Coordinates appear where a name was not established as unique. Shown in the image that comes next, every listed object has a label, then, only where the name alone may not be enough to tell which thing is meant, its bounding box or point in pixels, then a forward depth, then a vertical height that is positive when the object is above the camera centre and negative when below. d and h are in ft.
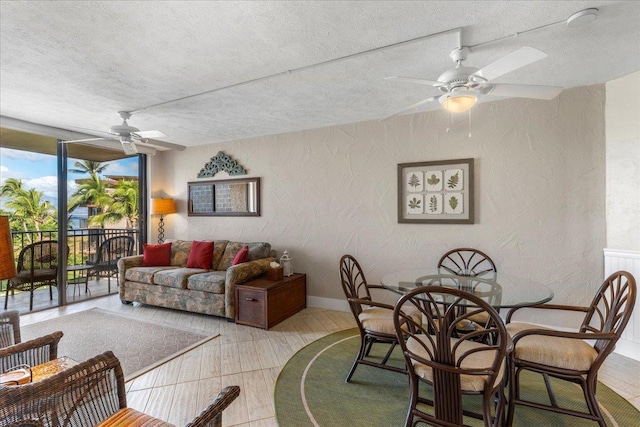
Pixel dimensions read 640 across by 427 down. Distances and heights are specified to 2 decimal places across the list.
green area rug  6.30 -4.47
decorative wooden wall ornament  15.75 +2.38
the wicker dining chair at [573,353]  5.41 -2.79
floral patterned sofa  12.07 -2.95
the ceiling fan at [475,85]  5.82 +2.75
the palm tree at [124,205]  17.43 +0.34
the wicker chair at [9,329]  5.98 -2.40
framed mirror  15.35 +0.70
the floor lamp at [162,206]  16.80 +0.26
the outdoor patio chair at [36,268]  13.35 -2.61
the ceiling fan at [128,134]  10.66 +2.81
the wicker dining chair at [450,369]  4.76 -2.78
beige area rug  9.03 -4.46
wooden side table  11.24 -3.58
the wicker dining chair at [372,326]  7.44 -2.96
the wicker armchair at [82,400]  3.48 -2.46
